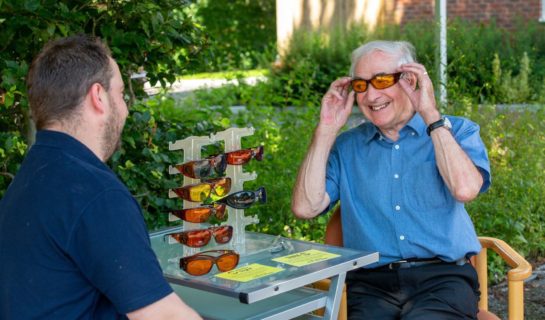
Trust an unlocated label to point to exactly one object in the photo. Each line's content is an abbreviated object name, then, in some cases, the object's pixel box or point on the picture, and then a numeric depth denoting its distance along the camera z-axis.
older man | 3.11
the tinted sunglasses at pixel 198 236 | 2.76
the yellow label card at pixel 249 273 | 2.58
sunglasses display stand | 2.87
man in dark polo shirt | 1.92
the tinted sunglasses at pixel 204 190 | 2.77
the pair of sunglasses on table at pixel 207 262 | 2.63
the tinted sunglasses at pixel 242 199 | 2.91
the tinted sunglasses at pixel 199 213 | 2.77
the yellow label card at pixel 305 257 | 2.74
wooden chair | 3.04
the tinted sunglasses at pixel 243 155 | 2.93
